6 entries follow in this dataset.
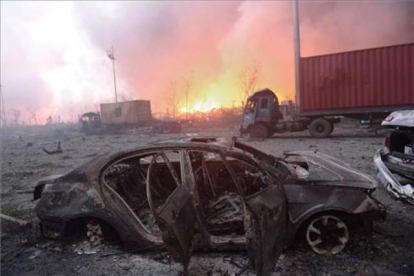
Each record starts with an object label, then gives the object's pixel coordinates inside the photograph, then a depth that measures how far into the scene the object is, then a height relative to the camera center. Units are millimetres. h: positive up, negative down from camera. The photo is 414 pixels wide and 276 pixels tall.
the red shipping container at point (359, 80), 11617 +1348
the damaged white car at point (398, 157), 3801 -660
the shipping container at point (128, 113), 30172 +1159
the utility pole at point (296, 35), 14445 +4797
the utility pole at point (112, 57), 41219 +9457
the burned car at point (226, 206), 2461 -846
